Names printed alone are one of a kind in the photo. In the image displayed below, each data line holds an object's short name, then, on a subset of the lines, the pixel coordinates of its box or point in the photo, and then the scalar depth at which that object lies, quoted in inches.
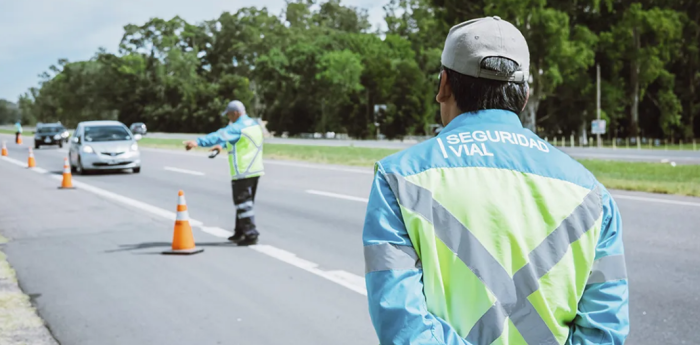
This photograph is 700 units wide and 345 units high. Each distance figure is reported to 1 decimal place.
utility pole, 1832.3
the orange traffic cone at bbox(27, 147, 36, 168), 1042.7
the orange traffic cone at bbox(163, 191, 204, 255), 354.3
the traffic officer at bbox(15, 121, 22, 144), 2208.2
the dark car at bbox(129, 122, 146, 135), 2795.8
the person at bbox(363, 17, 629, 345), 69.4
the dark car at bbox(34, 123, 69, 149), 1775.3
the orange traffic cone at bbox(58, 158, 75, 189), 730.2
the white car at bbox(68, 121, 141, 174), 893.2
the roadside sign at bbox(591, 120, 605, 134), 1718.8
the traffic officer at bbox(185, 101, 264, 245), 375.6
